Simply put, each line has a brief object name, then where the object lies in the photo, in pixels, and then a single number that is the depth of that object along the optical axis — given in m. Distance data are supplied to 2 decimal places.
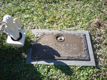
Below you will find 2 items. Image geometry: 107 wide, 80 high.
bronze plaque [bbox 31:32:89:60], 0.99
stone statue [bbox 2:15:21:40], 0.66
